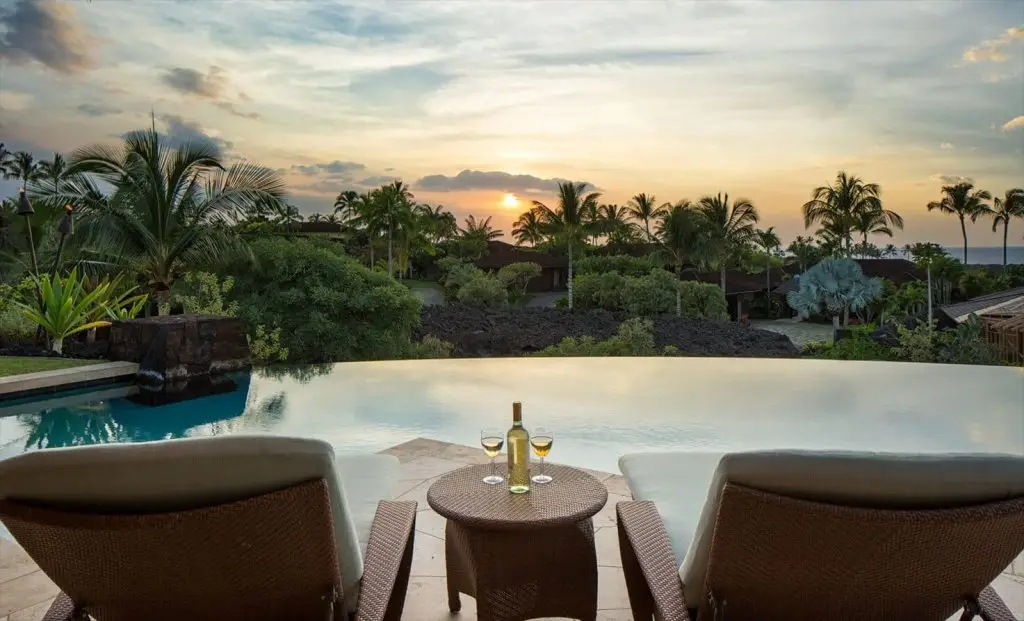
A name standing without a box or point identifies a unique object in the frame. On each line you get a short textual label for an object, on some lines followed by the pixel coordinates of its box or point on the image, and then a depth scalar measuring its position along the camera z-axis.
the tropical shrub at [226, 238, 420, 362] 12.77
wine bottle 2.23
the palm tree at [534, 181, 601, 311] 22.52
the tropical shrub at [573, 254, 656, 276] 22.66
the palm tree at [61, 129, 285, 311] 9.84
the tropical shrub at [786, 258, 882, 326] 17.89
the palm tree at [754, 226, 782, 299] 23.91
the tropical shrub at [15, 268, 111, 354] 7.98
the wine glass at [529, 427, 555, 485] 2.32
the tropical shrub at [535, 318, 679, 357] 16.38
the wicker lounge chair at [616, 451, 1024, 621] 1.36
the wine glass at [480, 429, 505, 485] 2.35
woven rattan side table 2.01
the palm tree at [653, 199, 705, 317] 22.97
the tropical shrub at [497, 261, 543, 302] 22.36
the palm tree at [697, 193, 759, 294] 22.77
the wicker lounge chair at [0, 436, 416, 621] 1.36
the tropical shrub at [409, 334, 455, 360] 14.66
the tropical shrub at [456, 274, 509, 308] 20.64
